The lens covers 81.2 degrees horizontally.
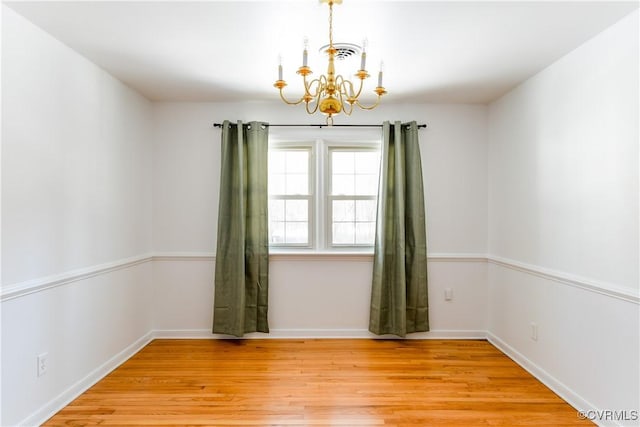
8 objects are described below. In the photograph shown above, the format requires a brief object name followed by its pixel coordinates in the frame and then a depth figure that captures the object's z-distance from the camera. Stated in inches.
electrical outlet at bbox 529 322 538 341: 117.8
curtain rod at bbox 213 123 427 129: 147.6
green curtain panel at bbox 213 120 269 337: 144.0
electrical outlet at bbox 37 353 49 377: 90.4
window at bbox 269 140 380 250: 154.2
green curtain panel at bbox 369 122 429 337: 145.0
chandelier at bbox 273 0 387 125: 72.7
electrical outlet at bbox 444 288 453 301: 151.3
